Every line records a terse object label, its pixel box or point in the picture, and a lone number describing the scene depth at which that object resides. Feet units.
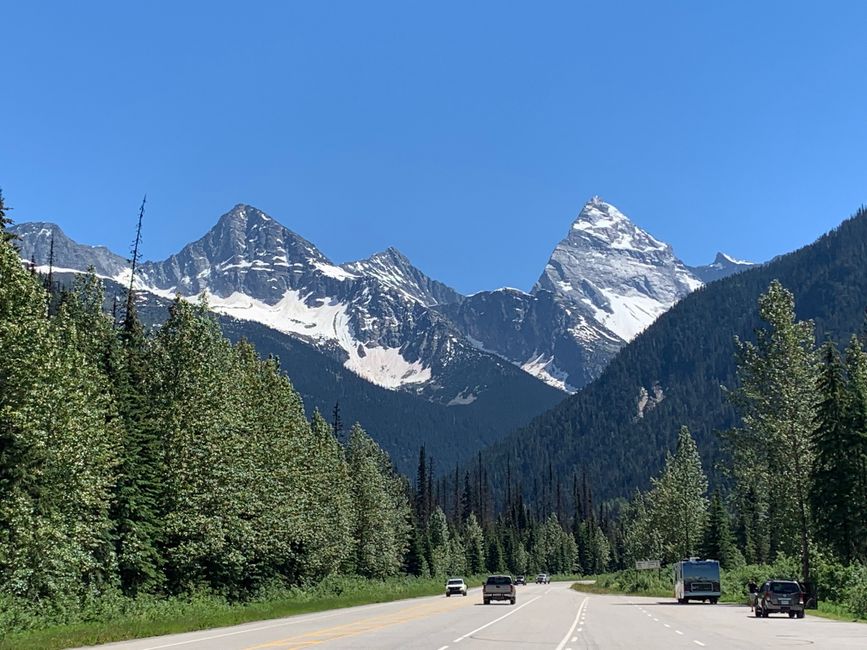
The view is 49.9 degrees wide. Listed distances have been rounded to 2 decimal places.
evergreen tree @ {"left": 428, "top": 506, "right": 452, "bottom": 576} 431.84
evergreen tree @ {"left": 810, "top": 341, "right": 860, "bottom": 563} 185.57
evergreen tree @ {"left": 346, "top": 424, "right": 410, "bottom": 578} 303.07
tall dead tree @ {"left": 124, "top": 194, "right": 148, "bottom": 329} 172.73
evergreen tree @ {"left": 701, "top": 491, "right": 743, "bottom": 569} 287.48
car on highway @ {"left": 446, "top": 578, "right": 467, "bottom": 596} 280.55
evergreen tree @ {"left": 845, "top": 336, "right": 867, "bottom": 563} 185.68
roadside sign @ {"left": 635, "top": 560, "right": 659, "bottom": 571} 298.56
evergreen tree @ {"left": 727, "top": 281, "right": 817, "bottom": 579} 184.44
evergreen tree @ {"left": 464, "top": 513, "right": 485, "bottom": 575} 527.81
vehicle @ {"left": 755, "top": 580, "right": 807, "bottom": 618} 139.95
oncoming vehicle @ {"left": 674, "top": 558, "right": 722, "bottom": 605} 206.18
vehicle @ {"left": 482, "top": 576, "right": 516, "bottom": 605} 201.46
